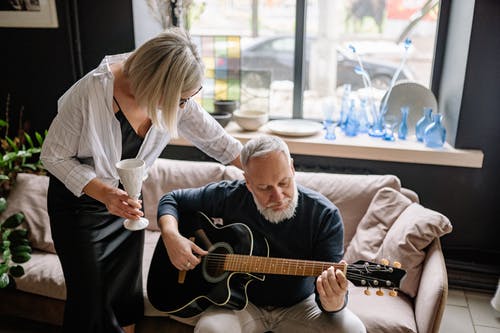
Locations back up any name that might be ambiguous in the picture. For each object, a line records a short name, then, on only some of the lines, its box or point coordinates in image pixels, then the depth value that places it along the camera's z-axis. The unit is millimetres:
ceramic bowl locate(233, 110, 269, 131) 3131
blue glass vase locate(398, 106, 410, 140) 2988
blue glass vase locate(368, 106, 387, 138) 3061
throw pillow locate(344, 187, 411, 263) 2305
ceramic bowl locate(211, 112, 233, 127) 3211
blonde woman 1552
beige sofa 1979
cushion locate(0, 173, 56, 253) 2551
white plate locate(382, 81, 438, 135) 2969
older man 1739
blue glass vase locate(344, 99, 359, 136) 3092
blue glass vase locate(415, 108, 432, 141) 2875
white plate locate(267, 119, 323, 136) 3063
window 3129
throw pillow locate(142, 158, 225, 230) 2666
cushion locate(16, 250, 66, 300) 2305
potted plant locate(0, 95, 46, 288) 2355
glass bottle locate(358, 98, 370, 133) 3105
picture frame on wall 3262
